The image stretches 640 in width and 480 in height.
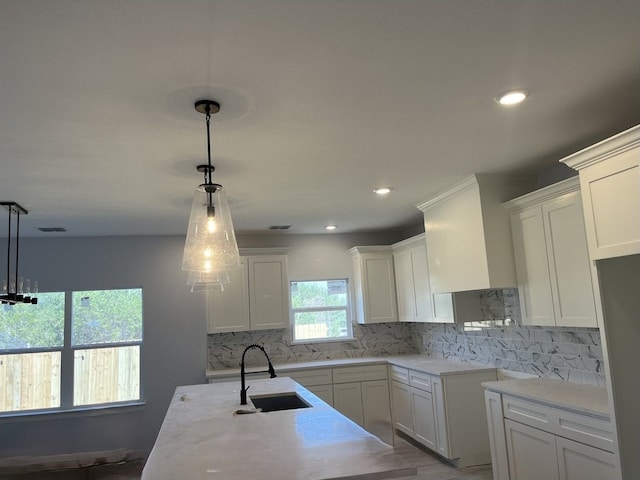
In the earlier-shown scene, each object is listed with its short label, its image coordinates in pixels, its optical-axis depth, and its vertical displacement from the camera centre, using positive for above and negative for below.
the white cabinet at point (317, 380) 5.29 -0.77
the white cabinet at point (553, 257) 3.09 +0.29
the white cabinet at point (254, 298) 5.53 +0.19
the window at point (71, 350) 5.29 -0.31
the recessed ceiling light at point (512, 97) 2.25 +0.98
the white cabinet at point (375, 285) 5.92 +0.28
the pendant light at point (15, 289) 3.74 +0.30
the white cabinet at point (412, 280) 5.23 +0.30
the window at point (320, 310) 6.09 +0.00
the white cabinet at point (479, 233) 3.67 +0.56
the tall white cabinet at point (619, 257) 2.28 +0.19
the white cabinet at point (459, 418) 4.34 -1.05
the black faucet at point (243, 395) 3.07 -0.52
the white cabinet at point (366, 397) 5.38 -1.01
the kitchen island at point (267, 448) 1.75 -0.58
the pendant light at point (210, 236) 2.37 +0.40
